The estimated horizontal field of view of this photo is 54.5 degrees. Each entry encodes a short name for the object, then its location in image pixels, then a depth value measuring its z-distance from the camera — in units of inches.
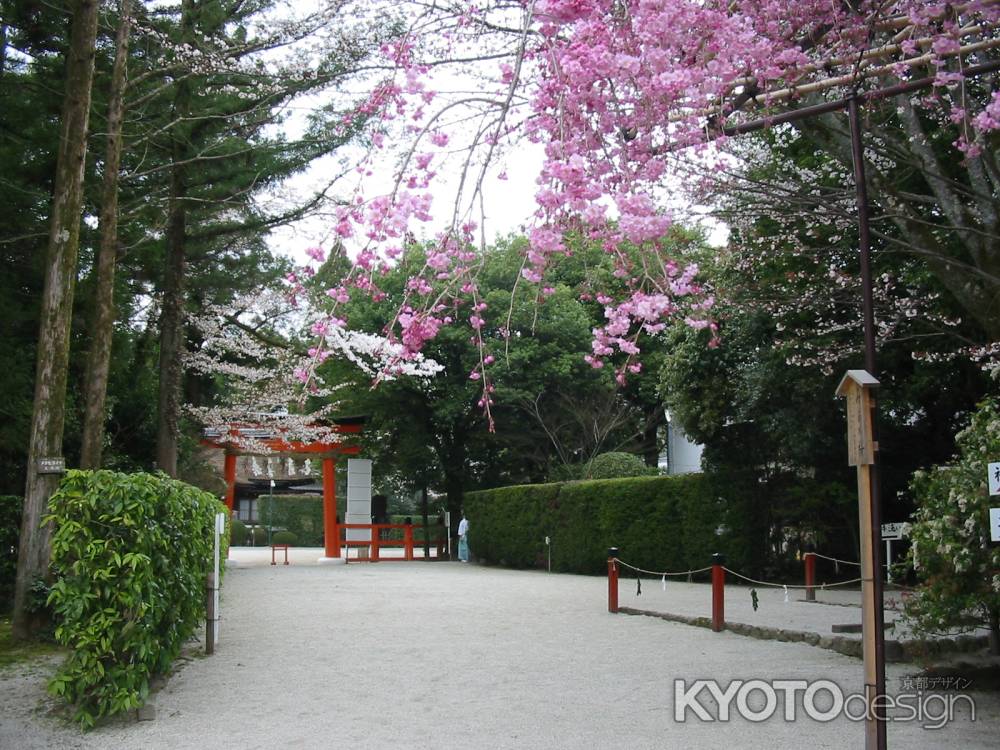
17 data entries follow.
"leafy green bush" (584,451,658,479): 909.2
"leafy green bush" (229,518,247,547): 1611.7
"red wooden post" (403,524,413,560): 1115.9
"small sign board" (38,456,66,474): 379.2
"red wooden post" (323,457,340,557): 1032.2
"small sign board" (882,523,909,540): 556.7
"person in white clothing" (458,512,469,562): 1086.4
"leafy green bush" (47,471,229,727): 259.0
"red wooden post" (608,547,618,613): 500.2
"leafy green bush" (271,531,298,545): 1567.8
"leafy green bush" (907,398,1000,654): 262.8
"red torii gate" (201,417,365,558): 874.1
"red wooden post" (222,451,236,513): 976.9
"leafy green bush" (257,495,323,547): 1654.8
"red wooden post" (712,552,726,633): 427.2
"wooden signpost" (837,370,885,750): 201.5
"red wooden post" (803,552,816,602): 540.4
